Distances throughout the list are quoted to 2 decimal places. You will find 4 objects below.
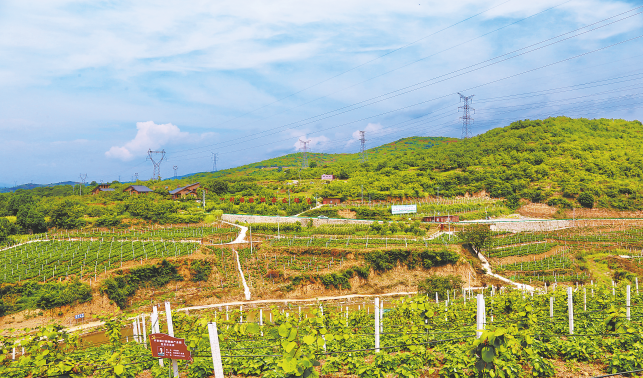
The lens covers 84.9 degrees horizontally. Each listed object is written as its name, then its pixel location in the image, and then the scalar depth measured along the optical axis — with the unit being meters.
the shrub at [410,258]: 34.84
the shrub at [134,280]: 26.45
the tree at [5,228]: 40.91
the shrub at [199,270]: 30.89
